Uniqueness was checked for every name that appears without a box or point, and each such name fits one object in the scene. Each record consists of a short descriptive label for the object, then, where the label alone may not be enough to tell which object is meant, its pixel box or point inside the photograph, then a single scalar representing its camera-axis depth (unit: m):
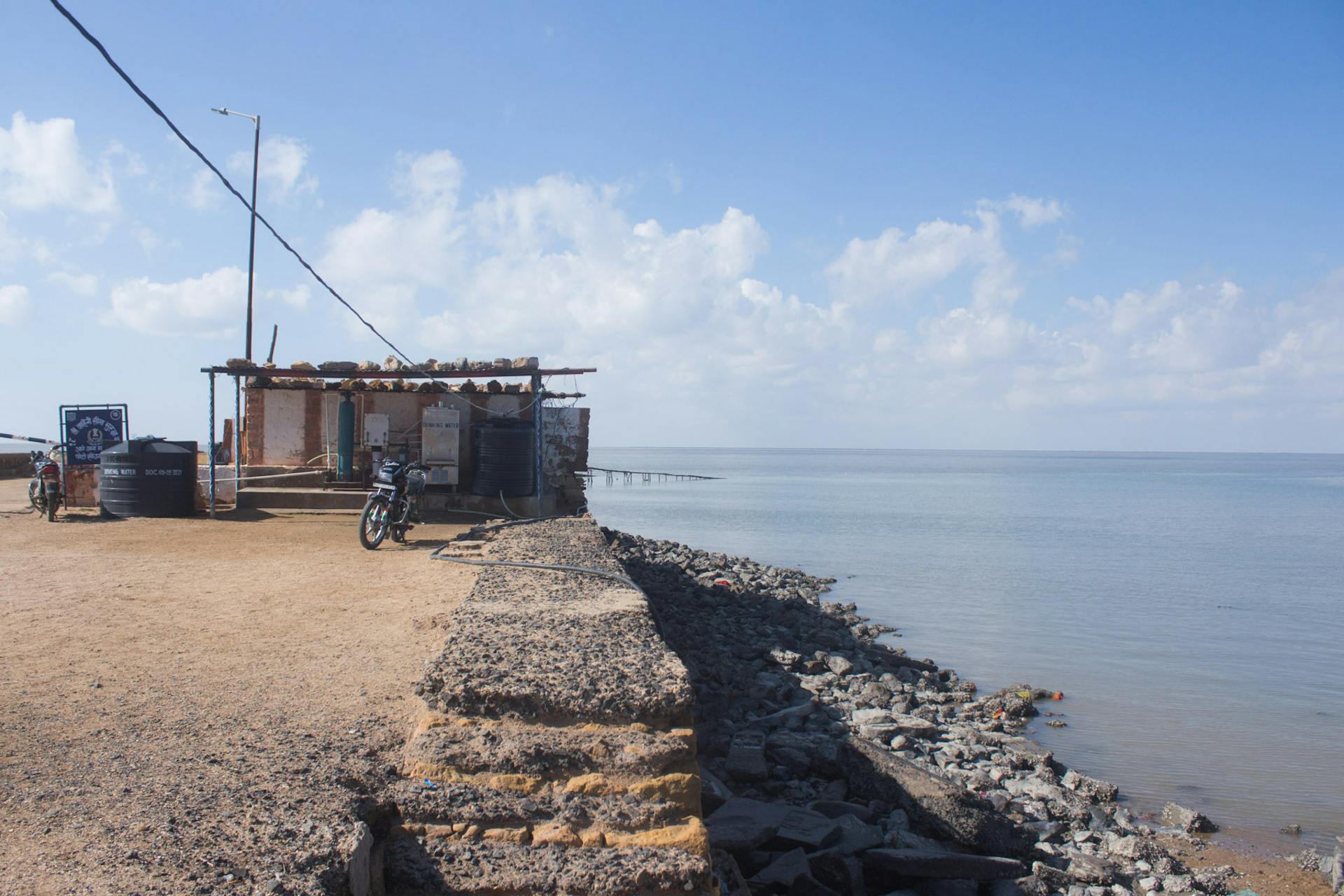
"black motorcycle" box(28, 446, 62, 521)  13.35
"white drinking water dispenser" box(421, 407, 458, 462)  15.02
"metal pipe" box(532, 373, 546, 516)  14.19
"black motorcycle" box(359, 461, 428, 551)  10.91
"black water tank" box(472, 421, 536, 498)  14.81
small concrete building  14.81
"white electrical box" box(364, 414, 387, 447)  15.49
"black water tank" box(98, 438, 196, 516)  13.62
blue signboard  14.90
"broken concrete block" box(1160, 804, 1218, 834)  7.13
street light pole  24.28
